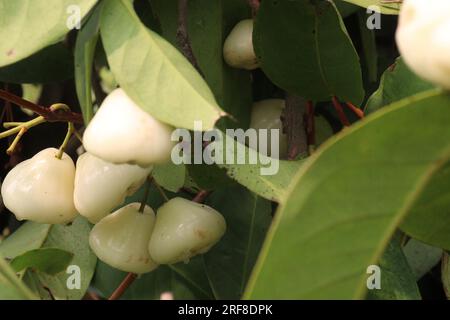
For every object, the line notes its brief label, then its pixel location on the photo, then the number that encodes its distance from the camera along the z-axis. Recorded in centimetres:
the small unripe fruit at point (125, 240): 56
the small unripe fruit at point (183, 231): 55
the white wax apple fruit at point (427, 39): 43
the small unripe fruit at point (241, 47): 58
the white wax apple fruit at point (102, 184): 53
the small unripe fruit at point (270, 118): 62
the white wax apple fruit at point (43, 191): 55
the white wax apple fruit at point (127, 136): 48
